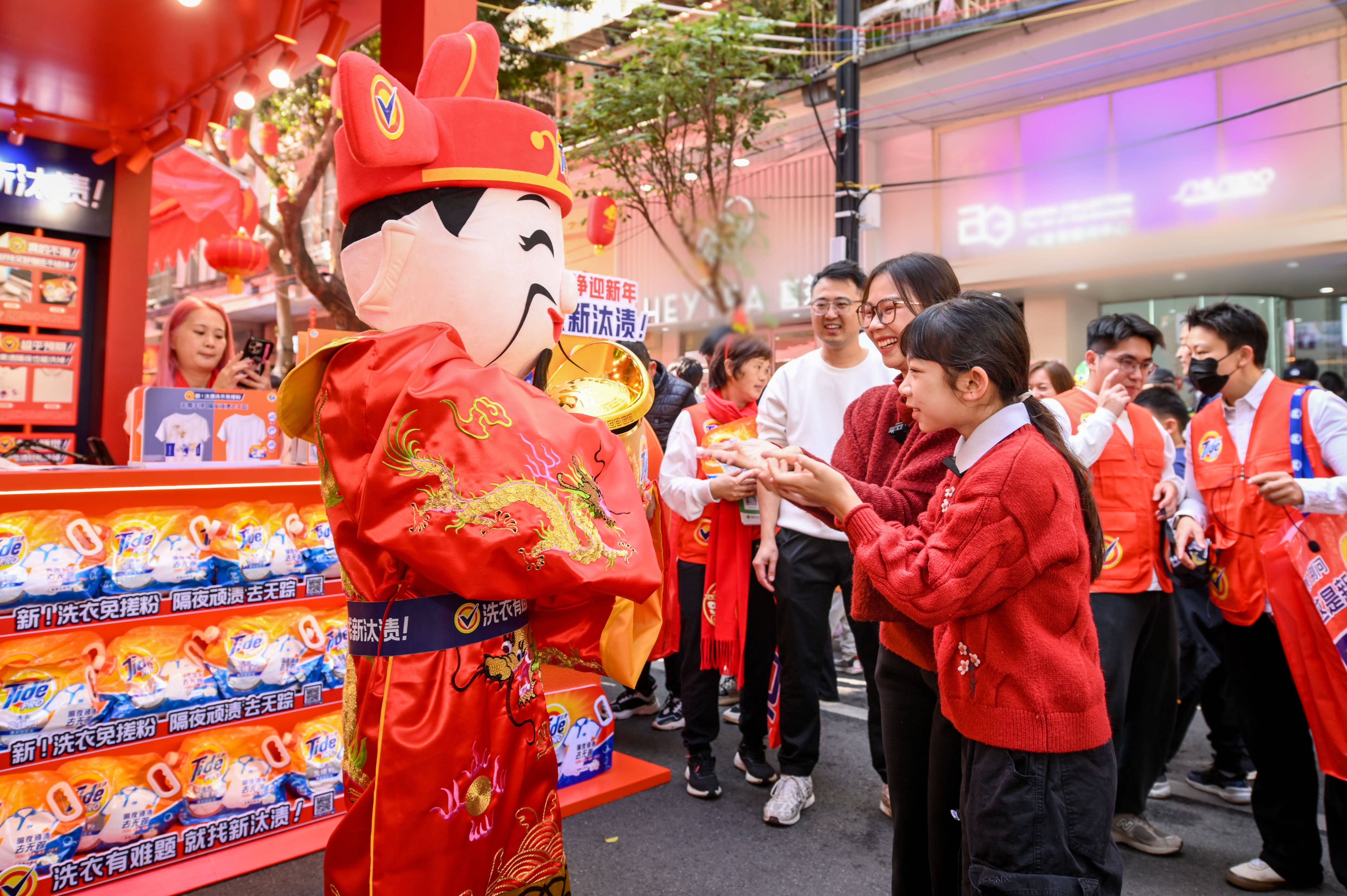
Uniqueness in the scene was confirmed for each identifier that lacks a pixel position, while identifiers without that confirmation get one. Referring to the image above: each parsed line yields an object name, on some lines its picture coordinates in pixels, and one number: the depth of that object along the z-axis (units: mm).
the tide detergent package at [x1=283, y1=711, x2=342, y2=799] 2615
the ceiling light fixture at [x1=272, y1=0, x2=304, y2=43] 3627
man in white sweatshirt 2869
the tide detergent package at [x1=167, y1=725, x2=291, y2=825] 2400
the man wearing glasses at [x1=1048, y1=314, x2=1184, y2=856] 2600
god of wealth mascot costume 1298
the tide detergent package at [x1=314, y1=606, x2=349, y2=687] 2721
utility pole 6355
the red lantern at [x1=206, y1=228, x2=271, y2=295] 6789
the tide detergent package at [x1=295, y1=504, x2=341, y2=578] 2730
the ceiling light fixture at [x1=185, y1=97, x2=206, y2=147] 4504
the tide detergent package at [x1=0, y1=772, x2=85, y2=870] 2080
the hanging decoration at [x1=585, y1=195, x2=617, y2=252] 3605
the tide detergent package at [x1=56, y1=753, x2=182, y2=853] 2219
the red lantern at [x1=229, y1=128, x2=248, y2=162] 7324
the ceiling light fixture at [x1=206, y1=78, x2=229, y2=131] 4441
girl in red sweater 1408
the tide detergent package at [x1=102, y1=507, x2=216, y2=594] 2352
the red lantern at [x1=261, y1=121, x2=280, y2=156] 7844
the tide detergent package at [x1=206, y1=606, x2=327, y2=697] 2508
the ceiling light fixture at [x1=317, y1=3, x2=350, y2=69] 3889
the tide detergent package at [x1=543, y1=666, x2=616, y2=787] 2963
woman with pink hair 3666
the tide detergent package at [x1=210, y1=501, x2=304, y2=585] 2553
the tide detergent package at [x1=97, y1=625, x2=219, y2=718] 2326
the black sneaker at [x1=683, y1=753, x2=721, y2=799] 3014
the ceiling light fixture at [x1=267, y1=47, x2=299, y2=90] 4078
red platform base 2891
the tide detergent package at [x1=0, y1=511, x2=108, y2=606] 2164
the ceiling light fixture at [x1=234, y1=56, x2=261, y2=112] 4254
